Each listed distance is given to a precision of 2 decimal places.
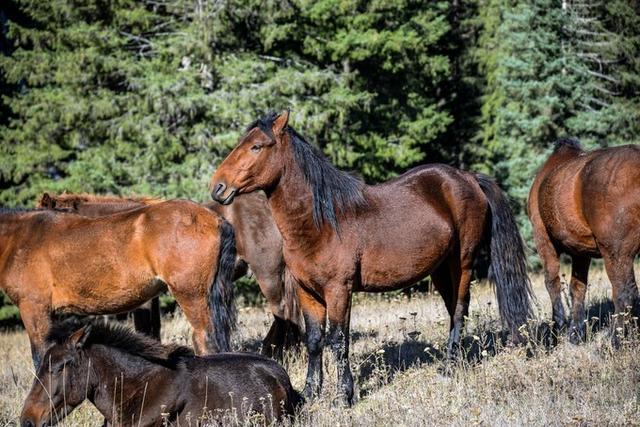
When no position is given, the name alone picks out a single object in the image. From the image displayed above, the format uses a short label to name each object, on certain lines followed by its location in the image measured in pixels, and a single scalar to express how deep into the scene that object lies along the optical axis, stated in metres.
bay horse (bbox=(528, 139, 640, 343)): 14.95
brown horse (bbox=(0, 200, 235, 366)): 15.76
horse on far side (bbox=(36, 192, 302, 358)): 19.33
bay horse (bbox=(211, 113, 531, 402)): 13.96
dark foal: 11.18
